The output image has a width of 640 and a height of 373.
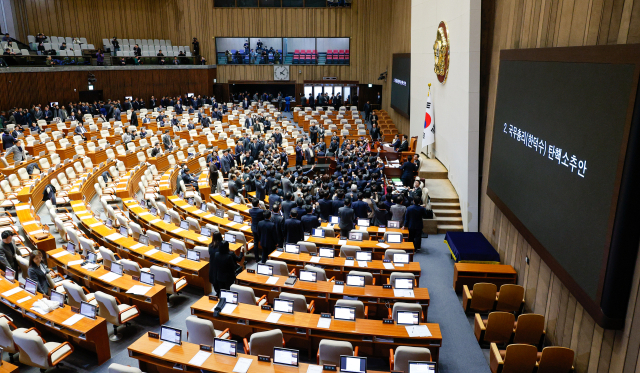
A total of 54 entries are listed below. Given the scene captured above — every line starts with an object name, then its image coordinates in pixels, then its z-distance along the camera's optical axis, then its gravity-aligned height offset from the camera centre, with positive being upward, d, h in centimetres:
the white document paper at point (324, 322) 613 -350
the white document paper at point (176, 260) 846 -362
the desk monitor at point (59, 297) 675 -342
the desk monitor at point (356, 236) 947 -349
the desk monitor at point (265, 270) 777 -345
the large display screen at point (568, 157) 473 -112
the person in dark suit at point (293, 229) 952 -338
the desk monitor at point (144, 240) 929 -352
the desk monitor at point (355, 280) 736 -344
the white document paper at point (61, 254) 871 -362
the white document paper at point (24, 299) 684 -352
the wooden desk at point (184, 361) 527 -352
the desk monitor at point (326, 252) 857 -347
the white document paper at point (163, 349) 559 -352
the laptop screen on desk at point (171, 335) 577 -344
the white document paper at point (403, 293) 696 -348
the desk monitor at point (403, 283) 722 -341
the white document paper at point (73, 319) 631 -356
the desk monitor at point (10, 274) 750 -342
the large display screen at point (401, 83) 2025 -63
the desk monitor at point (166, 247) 898 -356
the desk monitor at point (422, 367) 493 -326
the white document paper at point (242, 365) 522 -349
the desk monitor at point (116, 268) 790 -349
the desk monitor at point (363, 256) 837 -345
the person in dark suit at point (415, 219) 1016 -338
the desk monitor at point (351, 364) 506 -332
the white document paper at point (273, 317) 626 -349
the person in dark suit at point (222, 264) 751 -326
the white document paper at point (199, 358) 540 -352
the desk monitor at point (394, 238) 935 -348
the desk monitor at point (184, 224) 1022 -352
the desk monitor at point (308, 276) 745 -342
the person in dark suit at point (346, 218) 991 -328
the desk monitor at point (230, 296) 675 -339
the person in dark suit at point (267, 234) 927 -342
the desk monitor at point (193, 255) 869 -359
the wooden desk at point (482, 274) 823 -378
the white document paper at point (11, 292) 701 -352
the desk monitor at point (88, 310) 646 -348
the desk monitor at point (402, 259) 829 -348
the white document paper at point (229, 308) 651 -349
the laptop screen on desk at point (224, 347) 550 -341
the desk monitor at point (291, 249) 875 -348
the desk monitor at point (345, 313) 633 -343
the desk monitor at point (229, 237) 963 -358
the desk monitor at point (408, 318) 614 -338
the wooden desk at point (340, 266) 804 -357
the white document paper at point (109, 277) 766 -357
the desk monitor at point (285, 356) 526 -336
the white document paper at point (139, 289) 713 -355
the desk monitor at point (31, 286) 704 -344
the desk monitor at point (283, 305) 649 -341
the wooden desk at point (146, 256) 848 -365
